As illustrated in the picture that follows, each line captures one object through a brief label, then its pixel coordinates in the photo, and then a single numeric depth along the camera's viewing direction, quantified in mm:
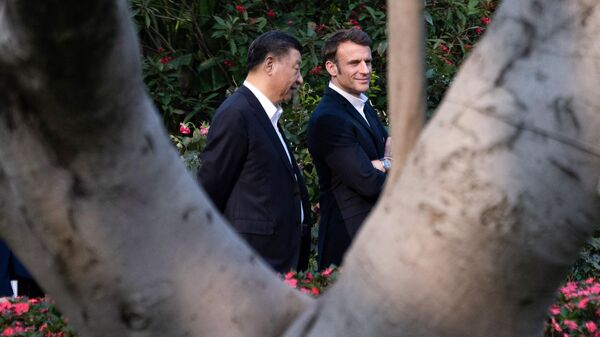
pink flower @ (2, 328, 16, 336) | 7445
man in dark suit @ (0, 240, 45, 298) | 11768
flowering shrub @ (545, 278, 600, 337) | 6831
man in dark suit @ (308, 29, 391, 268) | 10294
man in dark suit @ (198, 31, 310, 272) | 9573
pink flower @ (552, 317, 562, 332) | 6842
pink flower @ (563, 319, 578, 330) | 6831
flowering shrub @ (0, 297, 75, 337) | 7468
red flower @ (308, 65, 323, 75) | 15698
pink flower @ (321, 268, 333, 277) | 8253
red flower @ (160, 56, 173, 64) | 16294
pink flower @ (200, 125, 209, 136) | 14788
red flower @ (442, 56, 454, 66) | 16036
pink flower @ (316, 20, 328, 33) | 16414
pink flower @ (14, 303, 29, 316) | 8031
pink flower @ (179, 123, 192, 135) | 14901
